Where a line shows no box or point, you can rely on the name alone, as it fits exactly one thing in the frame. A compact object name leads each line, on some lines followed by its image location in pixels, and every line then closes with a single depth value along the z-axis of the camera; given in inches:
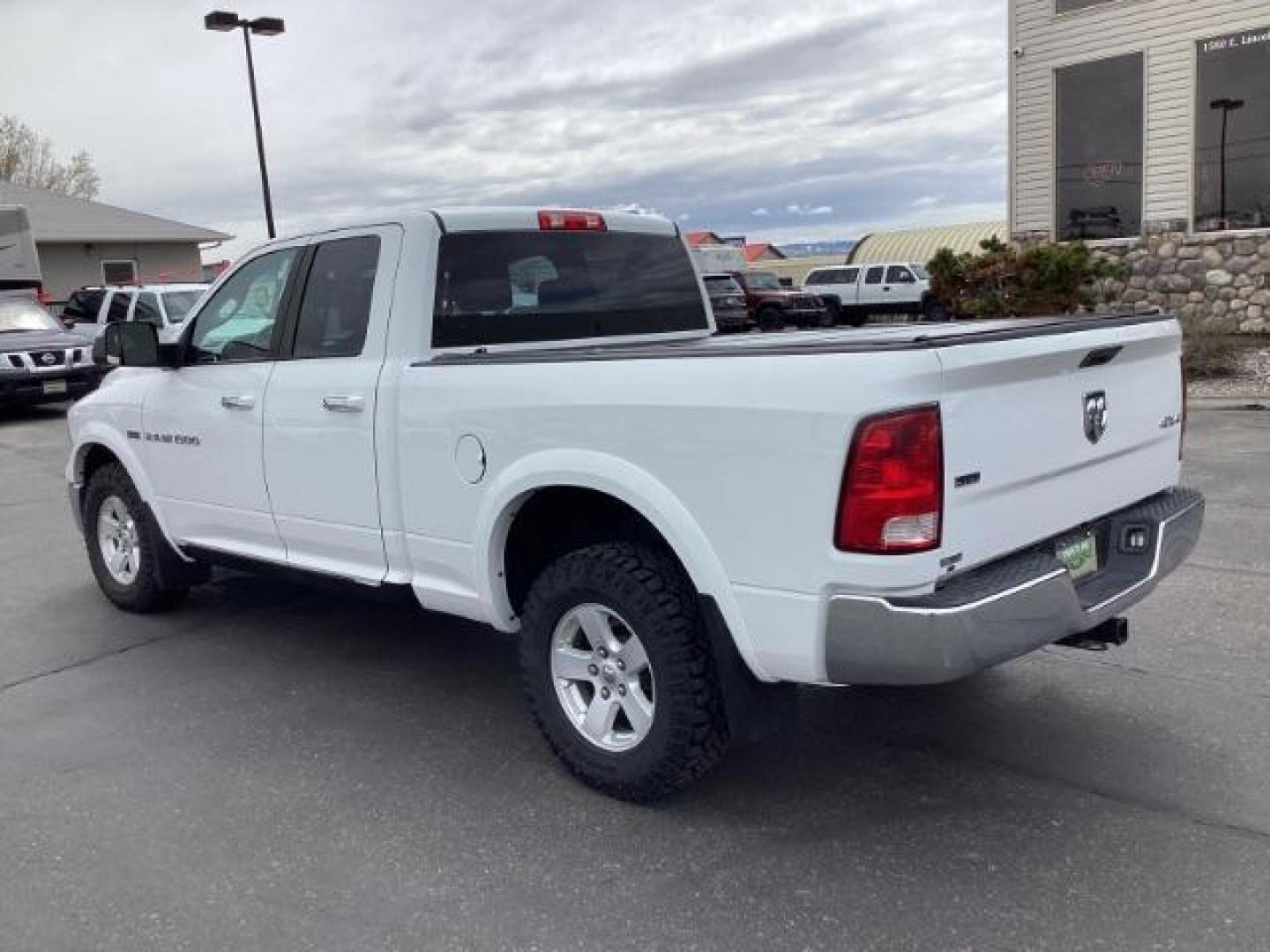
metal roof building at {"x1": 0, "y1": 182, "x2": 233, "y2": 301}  1285.7
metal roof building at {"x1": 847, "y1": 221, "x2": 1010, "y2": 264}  1721.2
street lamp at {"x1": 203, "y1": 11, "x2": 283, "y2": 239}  787.4
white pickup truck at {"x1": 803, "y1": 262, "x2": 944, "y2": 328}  1212.5
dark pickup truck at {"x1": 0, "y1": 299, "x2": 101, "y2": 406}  632.4
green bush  579.5
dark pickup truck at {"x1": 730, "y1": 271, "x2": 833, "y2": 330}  1172.5
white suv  681.0
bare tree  1998.0
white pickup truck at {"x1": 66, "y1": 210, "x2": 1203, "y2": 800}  121.1
